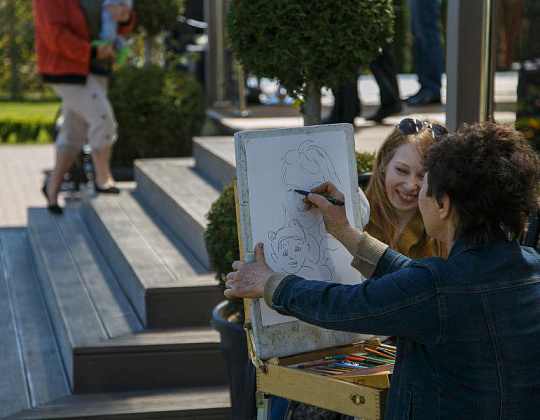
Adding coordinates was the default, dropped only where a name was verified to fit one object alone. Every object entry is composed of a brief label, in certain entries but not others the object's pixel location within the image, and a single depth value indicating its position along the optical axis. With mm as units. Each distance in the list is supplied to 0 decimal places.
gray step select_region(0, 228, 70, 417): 4469
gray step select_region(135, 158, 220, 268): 5488
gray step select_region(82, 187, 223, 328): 4781
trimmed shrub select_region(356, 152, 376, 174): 4180
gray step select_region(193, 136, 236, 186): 6254
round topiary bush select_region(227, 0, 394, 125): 4051
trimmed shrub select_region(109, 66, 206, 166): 8867
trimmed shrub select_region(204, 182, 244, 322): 3955
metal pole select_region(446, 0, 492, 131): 4711
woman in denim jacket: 2174
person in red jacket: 6551
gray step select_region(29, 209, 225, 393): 4477
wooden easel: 2443
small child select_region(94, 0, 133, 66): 6902
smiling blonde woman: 3332
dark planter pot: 3881
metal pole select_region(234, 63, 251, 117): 9211
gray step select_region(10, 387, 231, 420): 4211
